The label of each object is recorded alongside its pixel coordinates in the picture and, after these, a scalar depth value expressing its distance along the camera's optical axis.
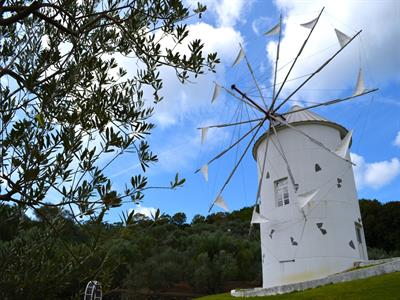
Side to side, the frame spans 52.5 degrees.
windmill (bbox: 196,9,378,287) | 15.92
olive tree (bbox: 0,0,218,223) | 2.29
